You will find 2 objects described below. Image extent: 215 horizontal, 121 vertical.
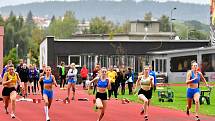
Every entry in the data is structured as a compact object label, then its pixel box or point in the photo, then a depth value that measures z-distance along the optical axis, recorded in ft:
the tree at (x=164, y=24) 577.43
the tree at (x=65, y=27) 574.97
